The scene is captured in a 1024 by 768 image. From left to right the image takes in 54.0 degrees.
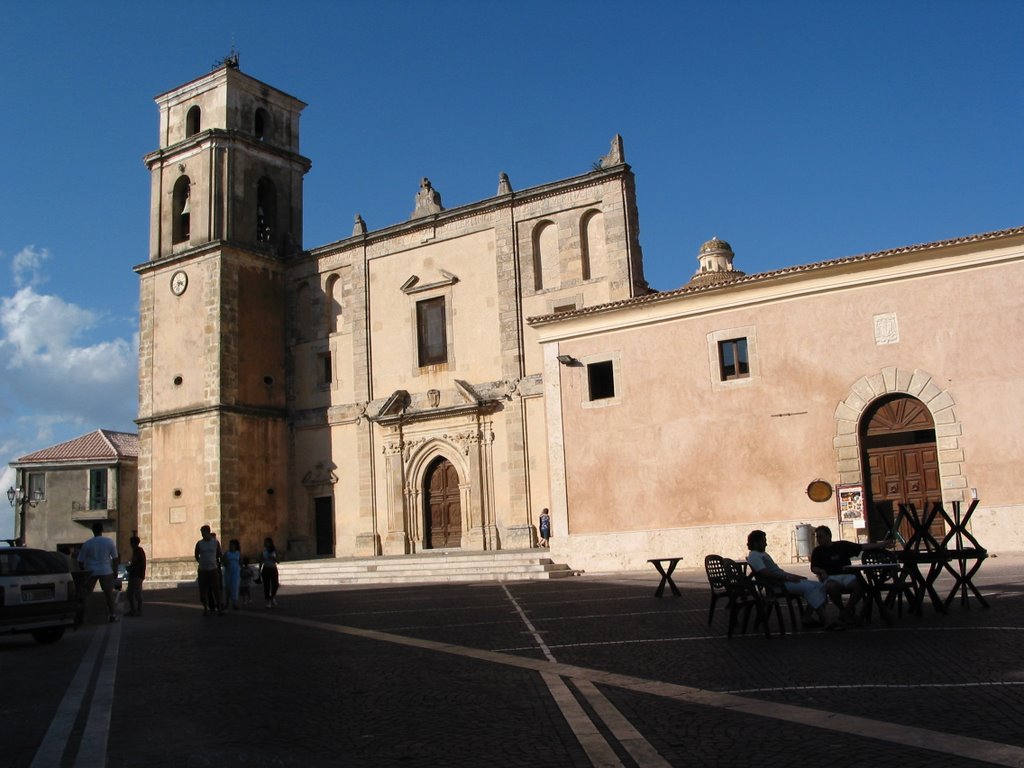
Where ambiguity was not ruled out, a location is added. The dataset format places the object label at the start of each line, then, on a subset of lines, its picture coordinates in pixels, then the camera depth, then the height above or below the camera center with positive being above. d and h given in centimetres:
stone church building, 2783 +568
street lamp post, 4686 +202
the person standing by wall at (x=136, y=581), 1755 -73
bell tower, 3077 +695
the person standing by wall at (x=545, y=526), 2612 -17
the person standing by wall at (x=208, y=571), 1672 -59
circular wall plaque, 1961 +29
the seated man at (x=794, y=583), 995 -76
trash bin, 1923 -61
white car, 1174 -60
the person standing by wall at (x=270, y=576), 1809 -77
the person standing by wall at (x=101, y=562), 1560 -33
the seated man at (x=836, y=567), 1035 -65
